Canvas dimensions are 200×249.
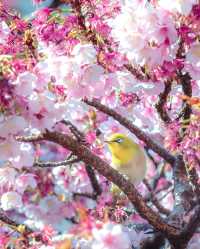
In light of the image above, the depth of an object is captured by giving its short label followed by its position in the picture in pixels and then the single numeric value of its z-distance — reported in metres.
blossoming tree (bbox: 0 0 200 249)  6.27
